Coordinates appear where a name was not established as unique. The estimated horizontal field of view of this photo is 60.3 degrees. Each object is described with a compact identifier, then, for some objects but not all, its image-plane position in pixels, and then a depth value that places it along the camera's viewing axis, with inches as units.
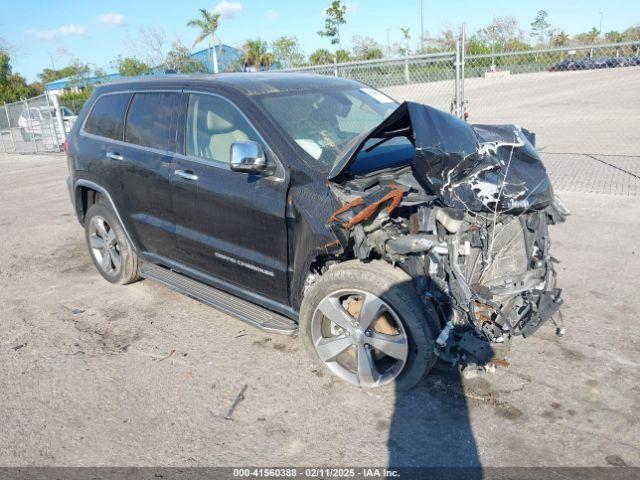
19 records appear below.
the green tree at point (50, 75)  2707.9
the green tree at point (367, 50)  1787.9
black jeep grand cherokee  127.5
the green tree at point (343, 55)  1689.5
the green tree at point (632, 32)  1957.2
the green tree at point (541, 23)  2682.1
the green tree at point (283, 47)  1648.5
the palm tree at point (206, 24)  1408.7
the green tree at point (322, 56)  1700.3
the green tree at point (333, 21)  2053.4
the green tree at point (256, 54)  1904.5
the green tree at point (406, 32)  2393.0
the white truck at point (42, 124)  733.9
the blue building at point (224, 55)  1587.1
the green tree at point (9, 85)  1638.8
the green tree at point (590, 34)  2487.9
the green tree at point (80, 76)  1604.3
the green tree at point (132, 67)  1289.5
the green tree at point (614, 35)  2226.9
